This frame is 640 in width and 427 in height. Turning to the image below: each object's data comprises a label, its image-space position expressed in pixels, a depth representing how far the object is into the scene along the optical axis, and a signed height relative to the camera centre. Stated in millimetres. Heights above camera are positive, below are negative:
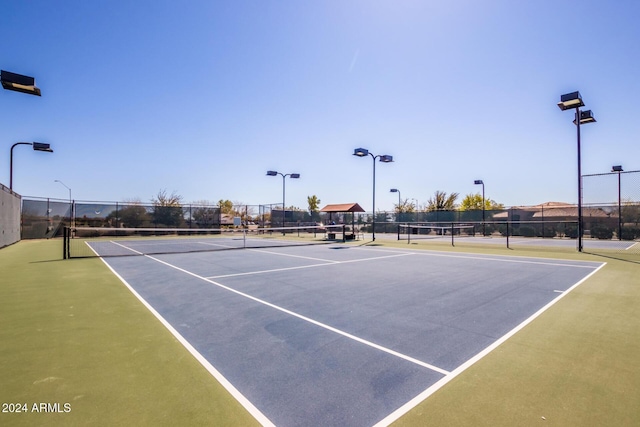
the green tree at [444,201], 48406 +3132
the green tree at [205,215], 32812 +460
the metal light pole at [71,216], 26303 +192
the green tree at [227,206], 81281 +3630
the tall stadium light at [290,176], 32209 +4569
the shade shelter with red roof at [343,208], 25719 +1034
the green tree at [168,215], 30078 +377
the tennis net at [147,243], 15383 -1623
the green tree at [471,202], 54416 +3383
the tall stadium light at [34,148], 18328 +4182
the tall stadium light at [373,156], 22609 +4803
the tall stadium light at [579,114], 13750 +5054
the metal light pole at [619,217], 22227 +377
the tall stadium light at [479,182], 30759 +3905
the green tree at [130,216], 28531 +253
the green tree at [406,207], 54750 +2407
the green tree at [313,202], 73625 +4271
